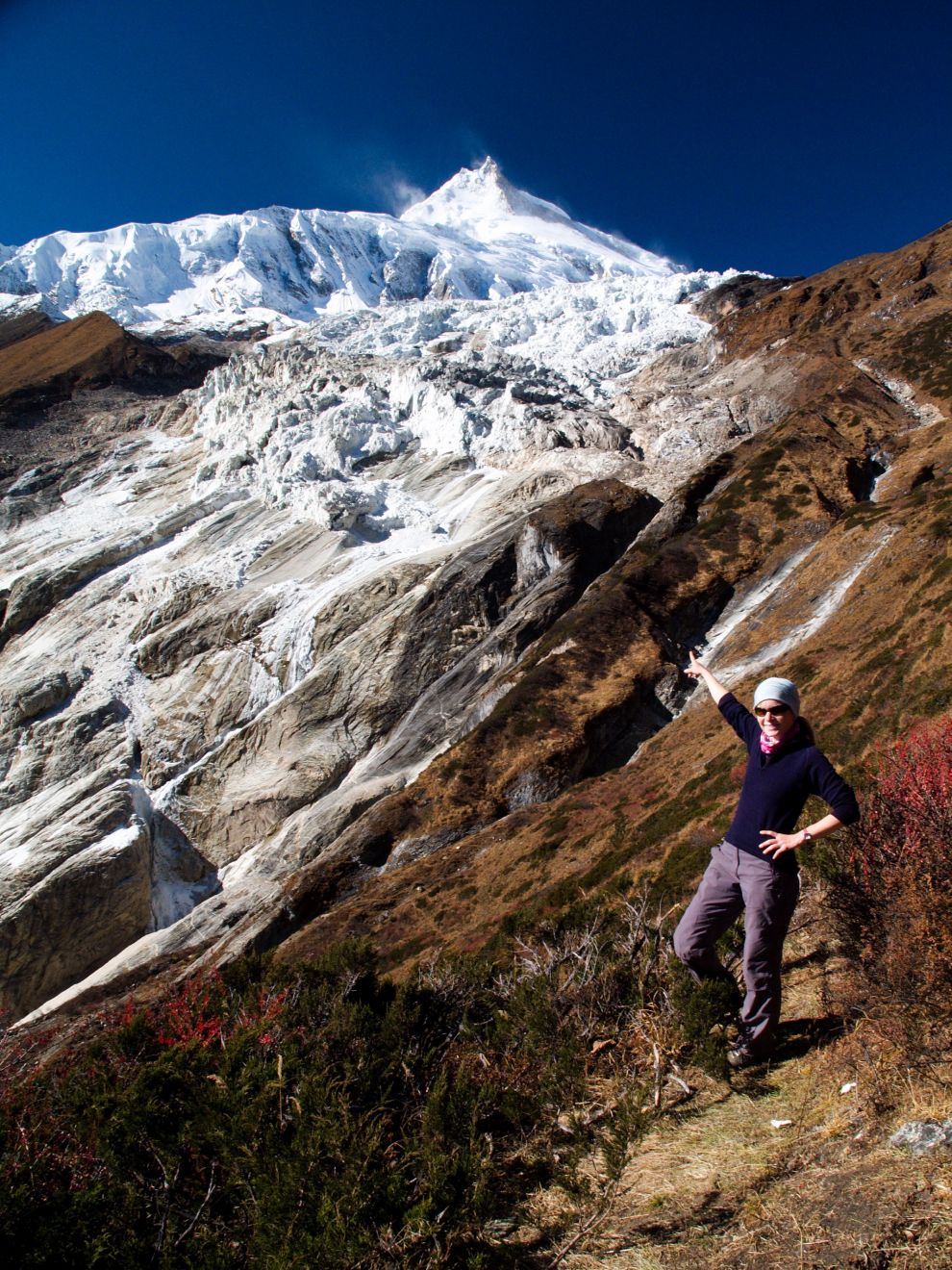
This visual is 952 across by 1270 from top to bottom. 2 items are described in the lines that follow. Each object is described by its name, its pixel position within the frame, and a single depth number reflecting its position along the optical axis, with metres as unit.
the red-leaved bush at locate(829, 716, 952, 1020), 4.88
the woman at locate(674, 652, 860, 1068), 5.34
